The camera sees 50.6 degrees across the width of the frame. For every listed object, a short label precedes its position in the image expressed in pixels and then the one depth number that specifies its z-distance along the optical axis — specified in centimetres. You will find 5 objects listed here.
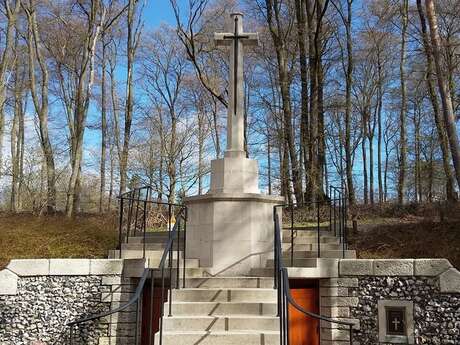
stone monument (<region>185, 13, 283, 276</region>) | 855
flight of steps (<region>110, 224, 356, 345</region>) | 634
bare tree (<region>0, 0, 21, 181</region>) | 1752
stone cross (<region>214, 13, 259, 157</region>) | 930
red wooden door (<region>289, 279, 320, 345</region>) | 783
